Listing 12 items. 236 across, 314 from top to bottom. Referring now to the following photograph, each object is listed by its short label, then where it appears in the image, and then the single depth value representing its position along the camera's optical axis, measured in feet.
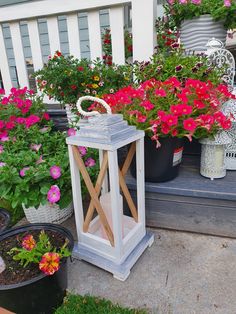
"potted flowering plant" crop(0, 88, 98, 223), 4.65
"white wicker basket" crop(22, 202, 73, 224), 5.28
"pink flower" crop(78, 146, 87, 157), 5.27
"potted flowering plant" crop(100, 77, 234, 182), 4.30
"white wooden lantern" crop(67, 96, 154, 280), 3.58
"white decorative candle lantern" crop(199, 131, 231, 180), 4.80
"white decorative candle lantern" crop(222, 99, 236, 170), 5.38
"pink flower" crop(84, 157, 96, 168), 5.29
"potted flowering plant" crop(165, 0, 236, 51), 6.24
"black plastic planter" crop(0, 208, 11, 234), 5.08
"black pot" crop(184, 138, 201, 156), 6.48
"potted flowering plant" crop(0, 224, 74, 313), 3.46
